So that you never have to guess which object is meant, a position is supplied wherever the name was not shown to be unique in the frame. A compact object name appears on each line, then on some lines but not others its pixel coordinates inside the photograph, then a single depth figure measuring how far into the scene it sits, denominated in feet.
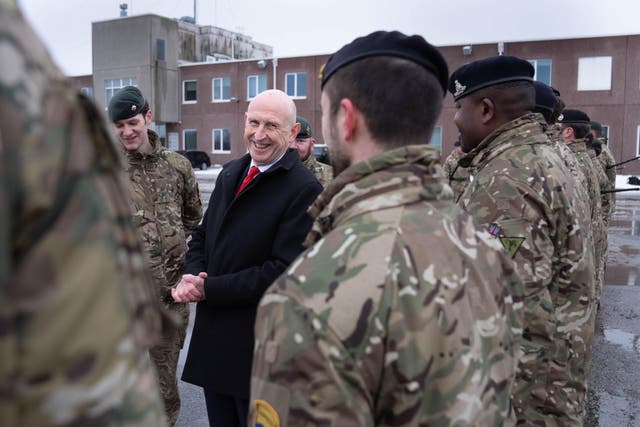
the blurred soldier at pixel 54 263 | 2.19
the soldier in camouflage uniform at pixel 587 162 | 21.34
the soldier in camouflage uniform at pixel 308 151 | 19.92
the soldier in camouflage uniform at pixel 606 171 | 28.37
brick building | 91.97
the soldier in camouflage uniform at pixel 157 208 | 12.83
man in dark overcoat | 9.13
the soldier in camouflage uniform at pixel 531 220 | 8.30
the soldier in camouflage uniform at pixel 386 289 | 4.05
